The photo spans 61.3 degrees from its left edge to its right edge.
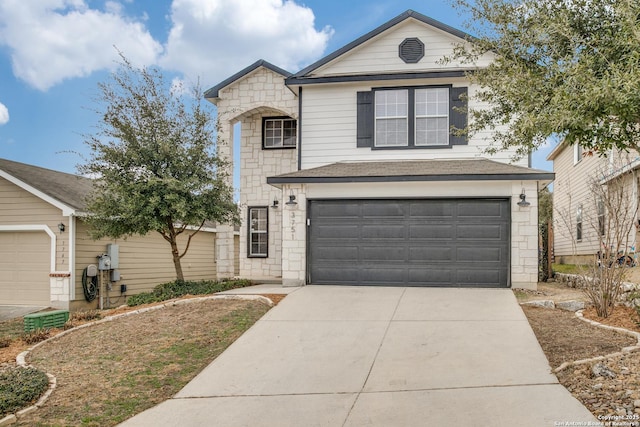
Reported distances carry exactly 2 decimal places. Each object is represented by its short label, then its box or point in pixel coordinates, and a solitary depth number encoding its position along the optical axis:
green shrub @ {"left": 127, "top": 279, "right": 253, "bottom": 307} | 13.02
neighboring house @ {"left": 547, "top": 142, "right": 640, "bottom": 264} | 15.39
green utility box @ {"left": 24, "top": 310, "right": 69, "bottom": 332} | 10.80
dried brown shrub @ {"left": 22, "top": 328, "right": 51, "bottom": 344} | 9.83
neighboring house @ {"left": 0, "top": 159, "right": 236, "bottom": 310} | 15.14
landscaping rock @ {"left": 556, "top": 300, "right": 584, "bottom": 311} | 10.53
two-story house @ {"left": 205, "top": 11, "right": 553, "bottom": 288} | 12.80
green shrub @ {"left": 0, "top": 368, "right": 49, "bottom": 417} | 6.23
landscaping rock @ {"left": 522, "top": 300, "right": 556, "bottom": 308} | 10.78
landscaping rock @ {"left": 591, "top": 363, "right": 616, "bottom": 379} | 6.04
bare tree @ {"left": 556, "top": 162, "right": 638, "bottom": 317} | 9.47
